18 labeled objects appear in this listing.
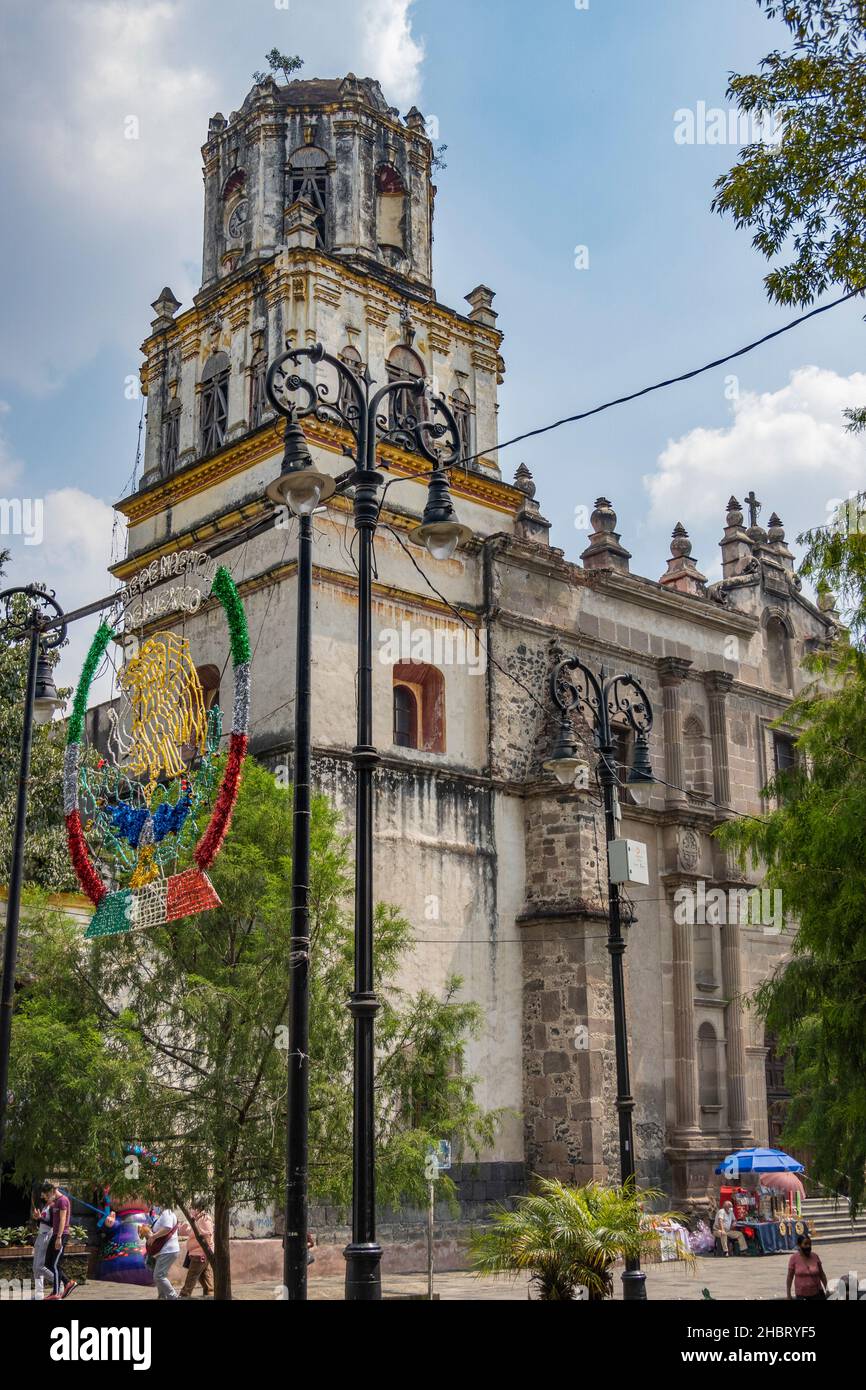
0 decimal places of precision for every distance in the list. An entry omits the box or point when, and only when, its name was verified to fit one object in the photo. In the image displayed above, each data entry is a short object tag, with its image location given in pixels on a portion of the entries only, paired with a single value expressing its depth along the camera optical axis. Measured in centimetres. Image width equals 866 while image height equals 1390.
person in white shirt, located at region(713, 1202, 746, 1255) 2372
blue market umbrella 2356
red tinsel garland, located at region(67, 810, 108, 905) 1436
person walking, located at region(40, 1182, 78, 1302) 1453
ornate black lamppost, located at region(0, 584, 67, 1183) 1388
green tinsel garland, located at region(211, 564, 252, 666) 1321
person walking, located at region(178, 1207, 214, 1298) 1616
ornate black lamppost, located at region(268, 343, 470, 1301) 938
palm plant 1124
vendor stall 2372
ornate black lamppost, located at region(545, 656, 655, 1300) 1468
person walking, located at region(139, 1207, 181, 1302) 1512
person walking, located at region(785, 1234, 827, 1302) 1313
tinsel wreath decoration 1296
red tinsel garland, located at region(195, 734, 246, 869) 1318
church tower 2458
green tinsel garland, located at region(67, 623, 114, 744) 1466
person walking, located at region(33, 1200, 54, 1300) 1459
